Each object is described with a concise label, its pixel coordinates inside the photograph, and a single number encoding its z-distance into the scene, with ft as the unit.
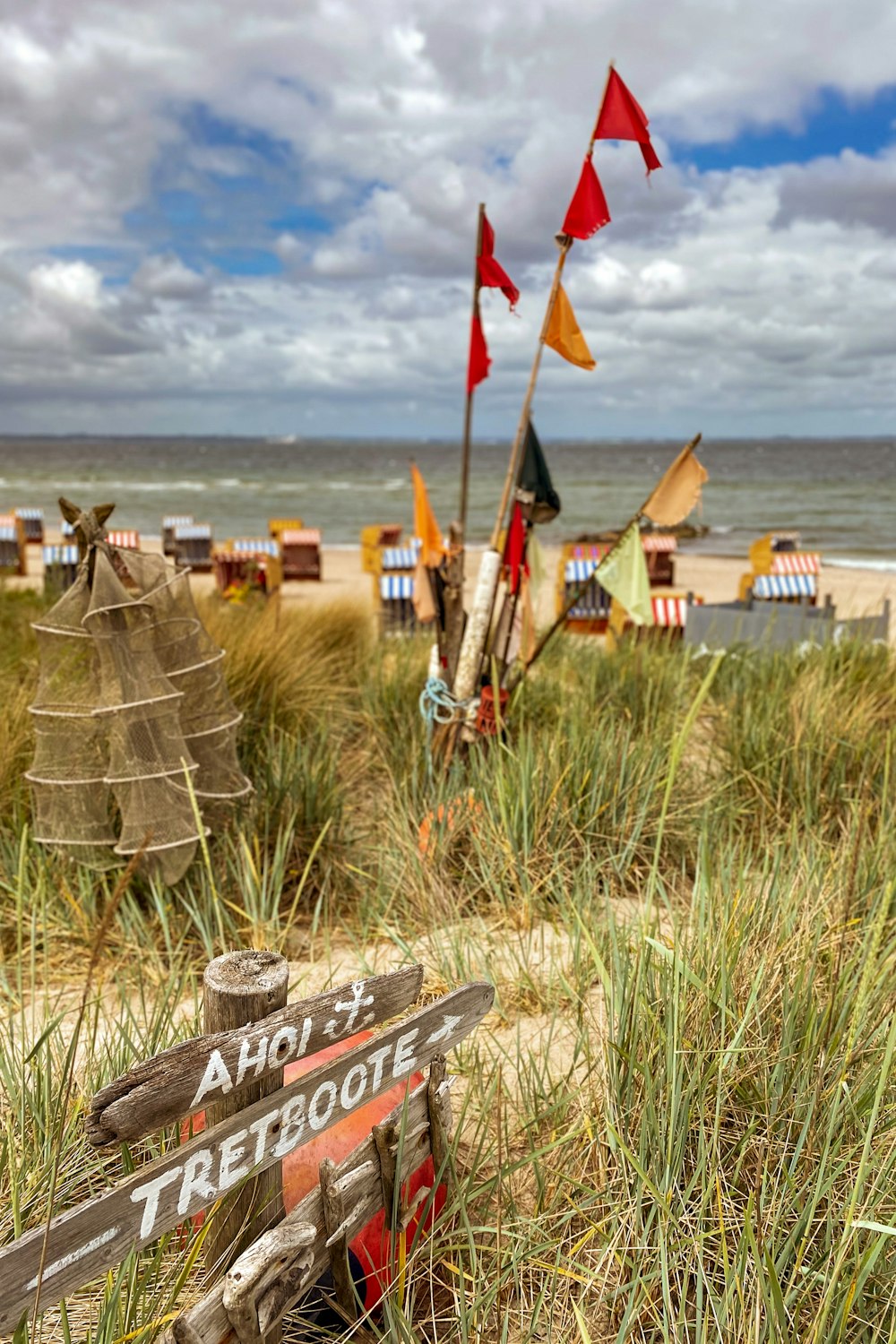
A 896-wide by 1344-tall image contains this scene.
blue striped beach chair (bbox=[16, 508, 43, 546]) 76.64
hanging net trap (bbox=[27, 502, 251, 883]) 11.53
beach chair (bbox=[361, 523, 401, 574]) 67.97
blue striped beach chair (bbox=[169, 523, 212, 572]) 66.54
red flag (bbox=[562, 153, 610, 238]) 13.16
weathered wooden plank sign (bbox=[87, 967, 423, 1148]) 5.10
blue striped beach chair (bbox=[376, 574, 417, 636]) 37.17
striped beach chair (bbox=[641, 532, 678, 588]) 60.49
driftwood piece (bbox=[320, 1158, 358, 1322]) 6.23
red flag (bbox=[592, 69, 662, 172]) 12.75
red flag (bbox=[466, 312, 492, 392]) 15.03
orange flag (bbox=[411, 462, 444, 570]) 15.19
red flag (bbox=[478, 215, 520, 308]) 14.15
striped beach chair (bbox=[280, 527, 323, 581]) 65.92
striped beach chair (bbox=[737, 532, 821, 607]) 38.81
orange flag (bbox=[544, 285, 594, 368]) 13.57
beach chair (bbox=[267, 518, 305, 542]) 71.41
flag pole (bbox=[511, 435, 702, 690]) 13.91
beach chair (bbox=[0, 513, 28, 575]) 62.69
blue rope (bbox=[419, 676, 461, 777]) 14.85
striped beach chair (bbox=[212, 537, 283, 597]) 43.99
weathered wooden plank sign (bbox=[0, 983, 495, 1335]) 4.63
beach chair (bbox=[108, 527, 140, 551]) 47.92
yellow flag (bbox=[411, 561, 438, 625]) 15.39
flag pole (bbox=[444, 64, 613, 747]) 14.28
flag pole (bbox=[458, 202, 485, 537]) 14.01
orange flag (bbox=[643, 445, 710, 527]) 14.64
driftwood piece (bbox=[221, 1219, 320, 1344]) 5.34
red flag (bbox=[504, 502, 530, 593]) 14.71
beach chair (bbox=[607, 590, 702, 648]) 29.89
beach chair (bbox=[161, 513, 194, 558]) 70.33
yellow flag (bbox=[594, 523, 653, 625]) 15.06
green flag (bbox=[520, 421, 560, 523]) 14.93
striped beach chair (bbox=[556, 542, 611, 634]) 38.32
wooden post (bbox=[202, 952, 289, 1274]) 5.81
